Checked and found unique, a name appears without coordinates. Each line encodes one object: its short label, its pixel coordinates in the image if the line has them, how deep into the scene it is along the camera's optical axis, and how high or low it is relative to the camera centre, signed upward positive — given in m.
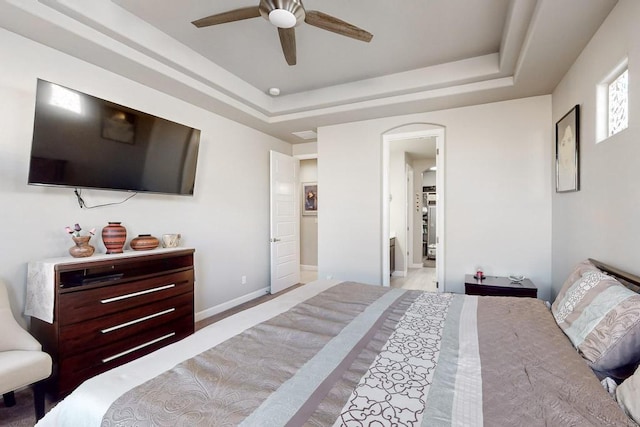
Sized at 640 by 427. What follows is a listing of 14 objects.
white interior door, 4.75 -0.11
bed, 0.90 -0.59
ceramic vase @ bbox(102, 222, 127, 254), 2.48 -0.19
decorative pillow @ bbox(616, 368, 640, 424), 0.89 -0.55
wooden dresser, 2.04 -0.77
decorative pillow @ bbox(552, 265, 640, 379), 1.18 -0.46
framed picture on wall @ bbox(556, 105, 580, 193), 2.46 +0.60
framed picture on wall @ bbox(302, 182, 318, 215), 6.72 +0.42
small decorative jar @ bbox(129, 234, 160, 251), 2.72 -0.25
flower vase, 2.28 -0.26
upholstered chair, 1.65 -0.84
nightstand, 2.91 -0.69
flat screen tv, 2.12 +0.58
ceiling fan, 1.84 +1.29
